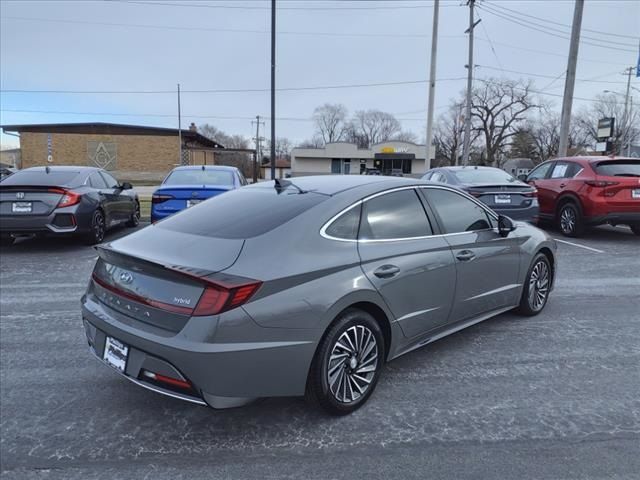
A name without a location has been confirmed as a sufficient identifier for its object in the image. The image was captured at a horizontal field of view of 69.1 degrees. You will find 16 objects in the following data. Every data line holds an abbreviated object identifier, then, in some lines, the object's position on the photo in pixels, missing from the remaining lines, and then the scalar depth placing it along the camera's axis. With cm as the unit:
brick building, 4178
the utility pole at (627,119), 5870
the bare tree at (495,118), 7238
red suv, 855
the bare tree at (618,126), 6372
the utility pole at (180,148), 4138
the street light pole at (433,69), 2273
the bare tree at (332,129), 10538
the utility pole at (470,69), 2822
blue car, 784
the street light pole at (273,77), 1462
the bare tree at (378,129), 10419
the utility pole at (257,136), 8129
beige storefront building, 6147
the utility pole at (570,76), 1527
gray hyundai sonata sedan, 240
